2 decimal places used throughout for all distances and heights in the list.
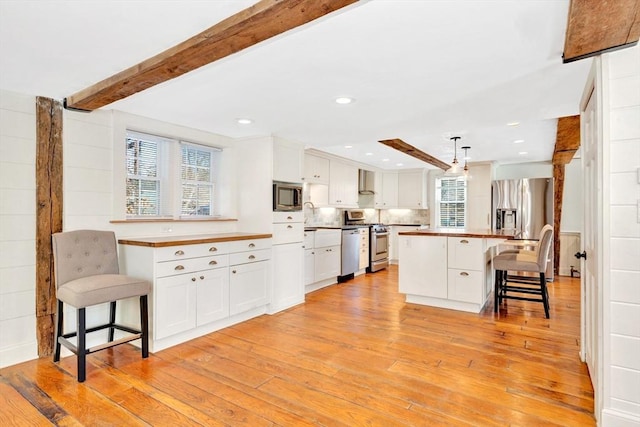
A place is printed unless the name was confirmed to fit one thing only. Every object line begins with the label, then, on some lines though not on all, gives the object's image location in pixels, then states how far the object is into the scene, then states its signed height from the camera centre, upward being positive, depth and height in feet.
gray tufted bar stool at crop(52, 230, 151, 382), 8.15 -1.79
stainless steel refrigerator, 19.92 +0.47
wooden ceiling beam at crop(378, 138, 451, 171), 16.11 +3.28
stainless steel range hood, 24.34 +2.29
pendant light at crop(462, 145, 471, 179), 17.07 +3.41
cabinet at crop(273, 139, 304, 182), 13.67 +2.15
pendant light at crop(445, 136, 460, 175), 15.87 +2.09
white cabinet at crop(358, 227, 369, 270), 21.24 -2.22
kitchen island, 13.21 -2.17
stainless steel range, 21.97 -1.88
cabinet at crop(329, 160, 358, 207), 20.53 +1.78
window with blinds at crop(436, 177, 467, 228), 25.61 +0.90
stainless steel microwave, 13.52 +0.67
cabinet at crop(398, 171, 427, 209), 25.93 +1.74
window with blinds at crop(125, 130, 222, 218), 11.49 +1.29
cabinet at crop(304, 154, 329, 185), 18.53 +2.42
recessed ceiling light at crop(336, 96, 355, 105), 9.39 +3.12
